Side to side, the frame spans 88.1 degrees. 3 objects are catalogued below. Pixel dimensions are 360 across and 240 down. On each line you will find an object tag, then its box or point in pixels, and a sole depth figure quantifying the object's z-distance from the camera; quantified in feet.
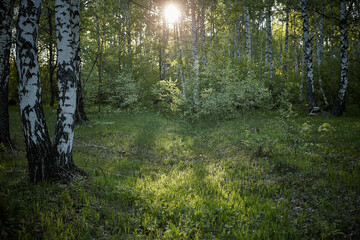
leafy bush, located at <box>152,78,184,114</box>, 42.83
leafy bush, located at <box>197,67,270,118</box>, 39.37
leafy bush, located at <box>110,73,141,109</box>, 47.98
